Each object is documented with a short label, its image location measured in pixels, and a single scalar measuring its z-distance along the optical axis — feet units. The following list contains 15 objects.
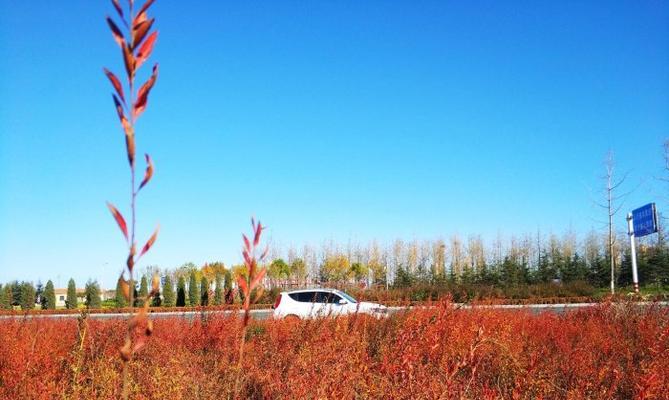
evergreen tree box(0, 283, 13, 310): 86.15
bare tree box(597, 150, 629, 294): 82.84
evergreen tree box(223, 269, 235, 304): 95.24
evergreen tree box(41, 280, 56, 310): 93.25
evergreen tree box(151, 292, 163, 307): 98.88
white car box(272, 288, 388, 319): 49.16
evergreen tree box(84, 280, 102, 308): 92.68
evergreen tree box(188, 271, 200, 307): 95.16
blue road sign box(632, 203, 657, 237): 76.19
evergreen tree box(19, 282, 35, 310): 90.22
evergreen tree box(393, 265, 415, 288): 106.11
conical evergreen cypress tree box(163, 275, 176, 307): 93.81
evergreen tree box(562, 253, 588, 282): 104.53
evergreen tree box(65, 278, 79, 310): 92.94
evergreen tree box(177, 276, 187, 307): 98.99
